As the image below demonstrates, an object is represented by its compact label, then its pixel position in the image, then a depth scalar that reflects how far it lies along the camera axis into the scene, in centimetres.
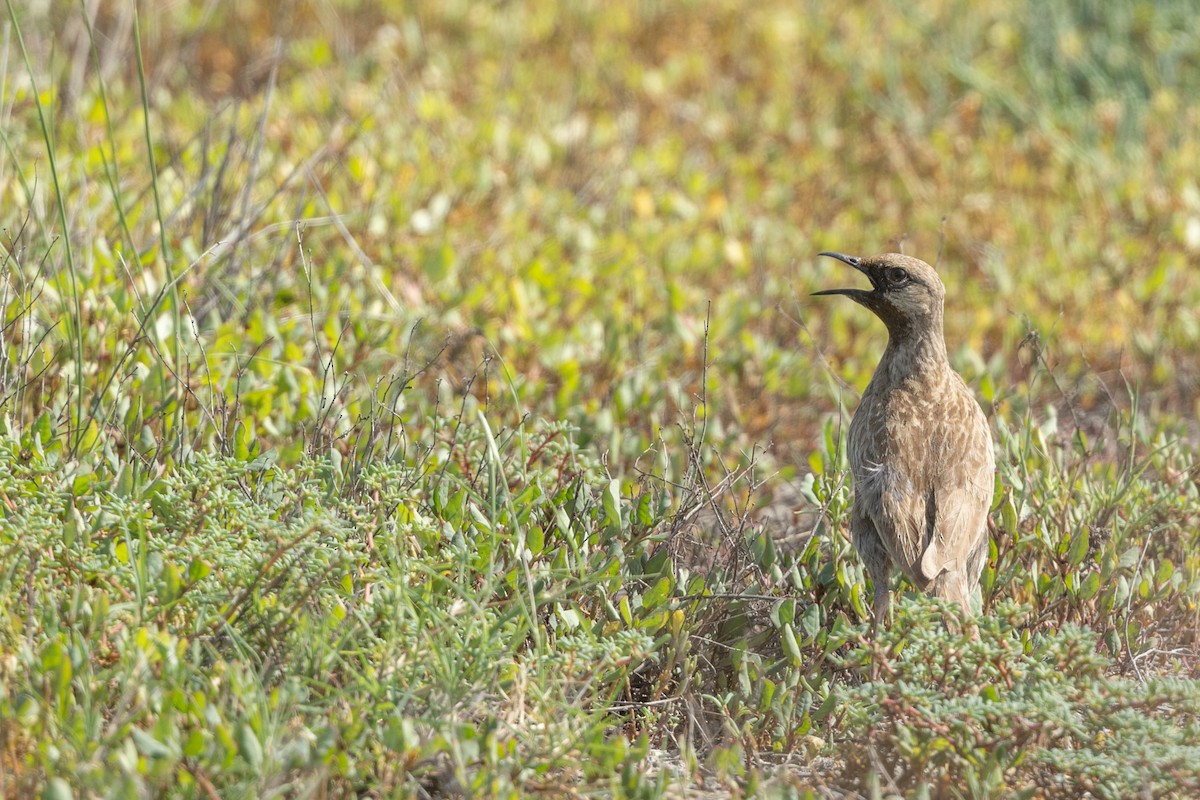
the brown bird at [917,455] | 848
